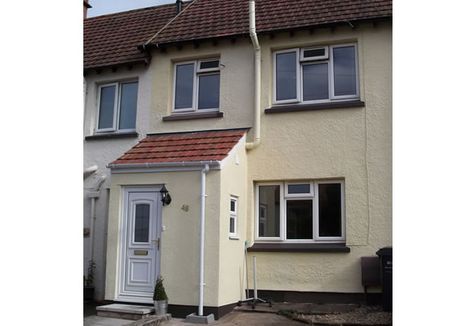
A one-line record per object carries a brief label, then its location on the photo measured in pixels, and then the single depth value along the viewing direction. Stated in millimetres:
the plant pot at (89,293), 11141
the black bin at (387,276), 9070
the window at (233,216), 10000
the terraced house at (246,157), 9391
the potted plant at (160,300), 8930
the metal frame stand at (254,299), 9962
